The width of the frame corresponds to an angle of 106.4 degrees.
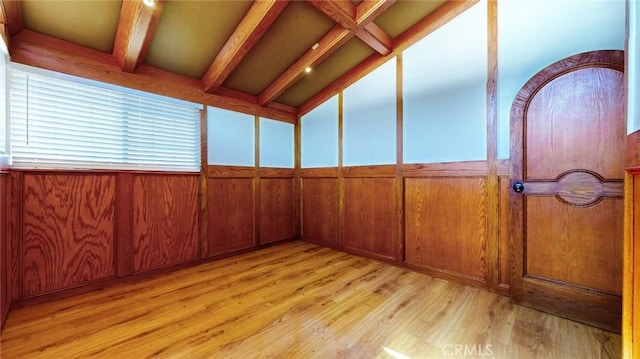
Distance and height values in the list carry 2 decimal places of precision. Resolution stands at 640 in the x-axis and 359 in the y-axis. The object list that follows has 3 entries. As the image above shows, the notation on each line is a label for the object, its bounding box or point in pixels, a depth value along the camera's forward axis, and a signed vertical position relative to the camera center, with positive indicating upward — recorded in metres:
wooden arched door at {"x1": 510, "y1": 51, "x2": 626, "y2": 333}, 1.60 -0.09
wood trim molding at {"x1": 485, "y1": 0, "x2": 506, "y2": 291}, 2.10 +0.17
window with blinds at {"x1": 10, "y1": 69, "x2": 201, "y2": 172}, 1.93 +0.50
